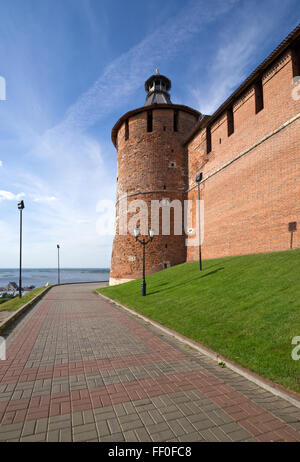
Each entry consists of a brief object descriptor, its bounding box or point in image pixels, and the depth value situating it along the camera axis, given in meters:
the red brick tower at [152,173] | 23.84
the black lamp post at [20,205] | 19.14
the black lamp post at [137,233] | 13.28
